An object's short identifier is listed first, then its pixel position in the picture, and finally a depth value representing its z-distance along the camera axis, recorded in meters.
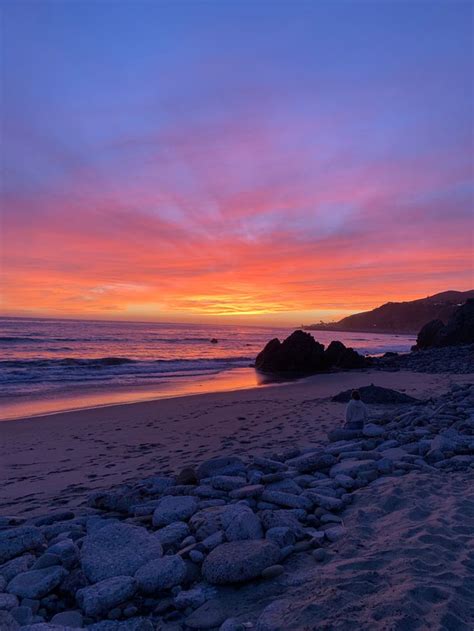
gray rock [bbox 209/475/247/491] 5.34
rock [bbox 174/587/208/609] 3.17
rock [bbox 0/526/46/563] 3.96
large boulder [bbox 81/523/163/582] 3.54
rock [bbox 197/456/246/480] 6.00
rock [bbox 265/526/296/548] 3.85
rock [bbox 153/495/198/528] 4.52
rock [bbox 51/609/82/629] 2.99
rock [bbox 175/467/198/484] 5.86
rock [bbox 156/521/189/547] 4.02
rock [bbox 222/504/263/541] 3.94
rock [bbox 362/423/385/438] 7.85
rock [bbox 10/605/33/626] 2.97
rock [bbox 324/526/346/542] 3.97
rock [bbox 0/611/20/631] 2.68
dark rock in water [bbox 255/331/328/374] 26.05
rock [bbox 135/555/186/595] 3.33
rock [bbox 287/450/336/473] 6.09
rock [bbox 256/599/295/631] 2.71
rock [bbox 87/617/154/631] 2.91
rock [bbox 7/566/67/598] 3.32
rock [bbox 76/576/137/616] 3.12
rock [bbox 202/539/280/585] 3.37
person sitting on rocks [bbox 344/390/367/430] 8.61
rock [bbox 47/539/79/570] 3.68
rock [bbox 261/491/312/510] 4.65
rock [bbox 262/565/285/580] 3.38
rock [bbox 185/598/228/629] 2.95
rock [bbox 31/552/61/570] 3.66
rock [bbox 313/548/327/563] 3.59
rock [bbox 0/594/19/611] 3.09
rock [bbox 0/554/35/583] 3.60
